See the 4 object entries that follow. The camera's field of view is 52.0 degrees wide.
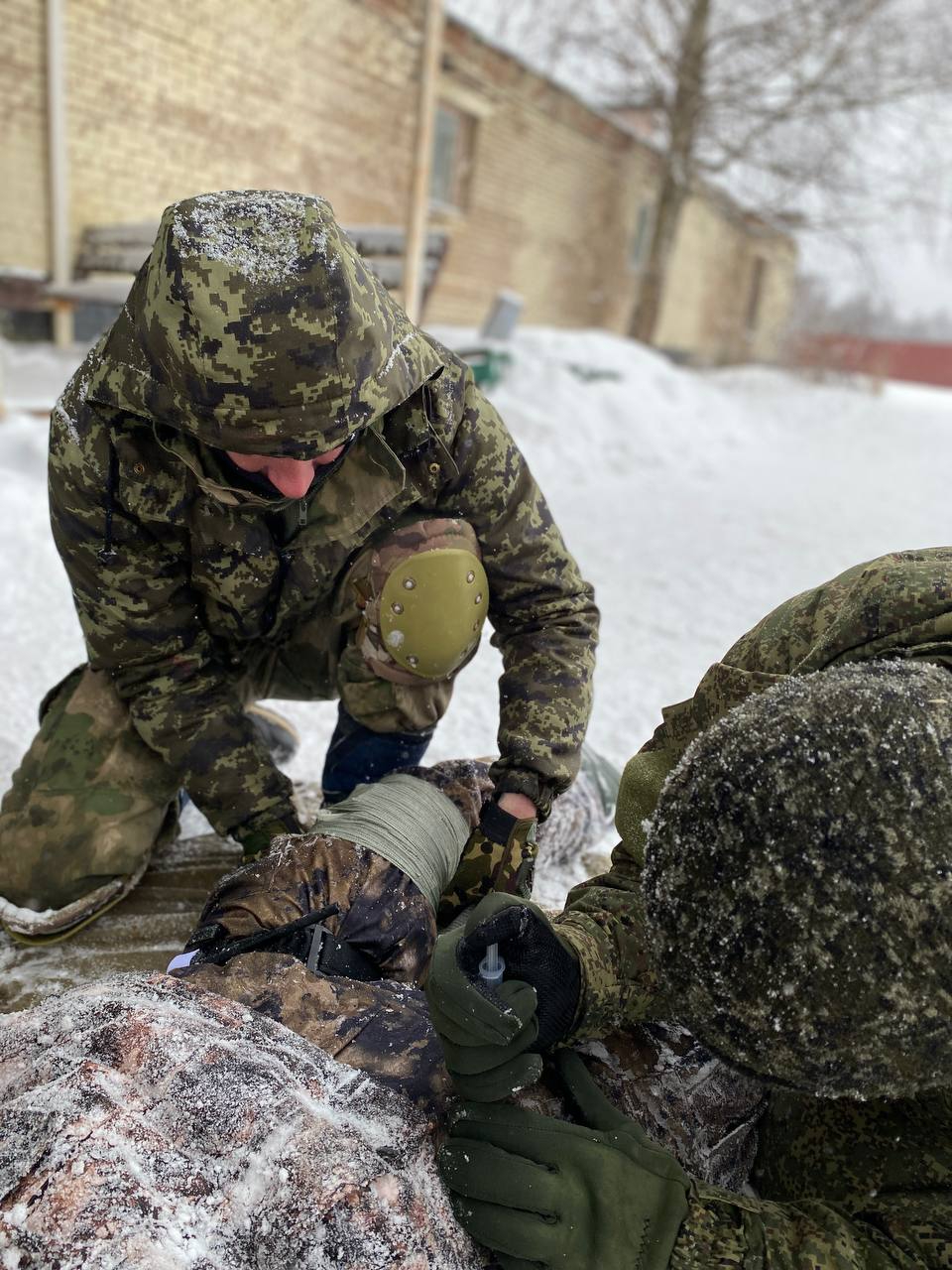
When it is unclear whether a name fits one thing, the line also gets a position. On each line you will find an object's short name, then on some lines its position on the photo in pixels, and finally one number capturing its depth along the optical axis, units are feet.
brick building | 21.90
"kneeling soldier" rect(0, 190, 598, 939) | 4.73
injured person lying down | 2.89
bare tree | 38.19
